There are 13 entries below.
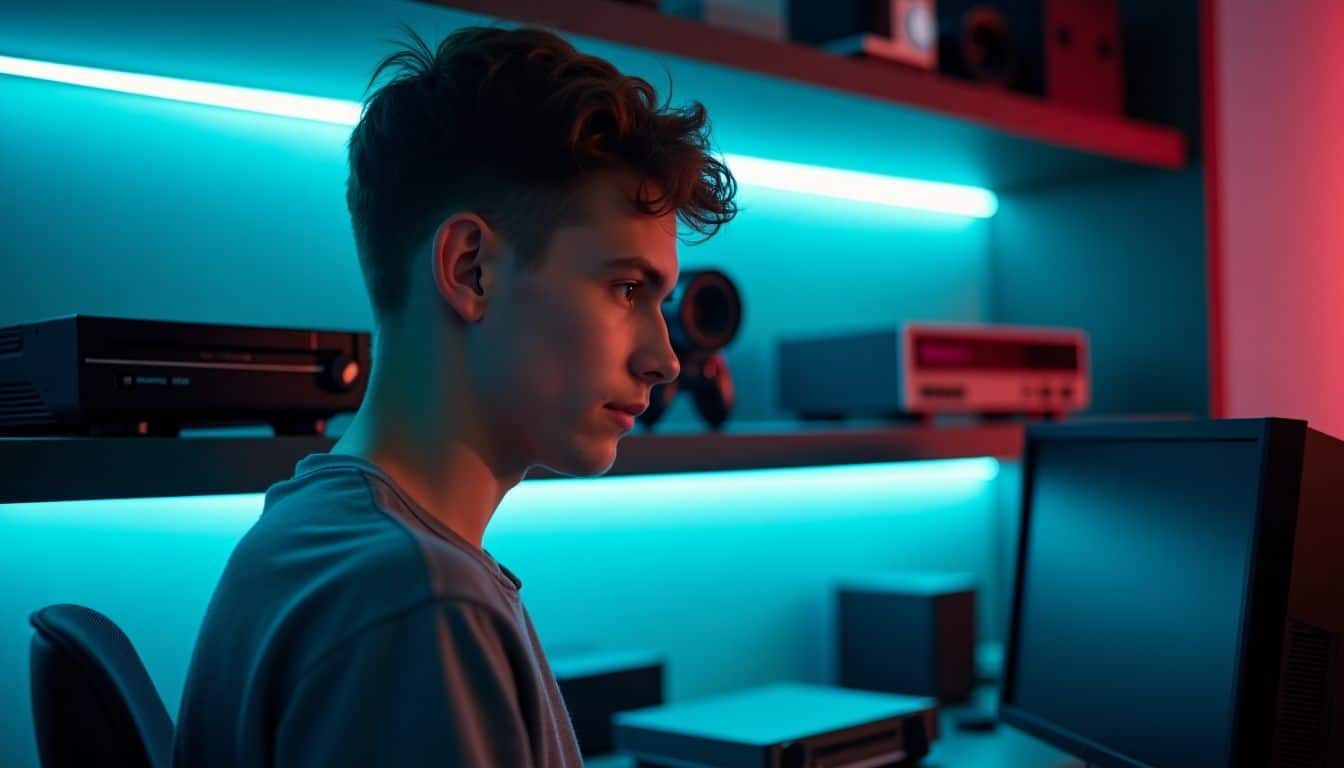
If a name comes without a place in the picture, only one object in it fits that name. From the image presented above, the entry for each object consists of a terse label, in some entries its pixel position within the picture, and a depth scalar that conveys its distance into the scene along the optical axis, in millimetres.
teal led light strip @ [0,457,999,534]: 1458
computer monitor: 1001
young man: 758
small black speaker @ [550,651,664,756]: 1649
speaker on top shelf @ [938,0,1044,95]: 1963
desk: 1695
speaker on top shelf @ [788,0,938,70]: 1750
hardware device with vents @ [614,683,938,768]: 1479
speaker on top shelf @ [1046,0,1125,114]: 2033
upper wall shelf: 1379
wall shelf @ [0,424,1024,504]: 1060
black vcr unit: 1071
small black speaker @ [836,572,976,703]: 1964
